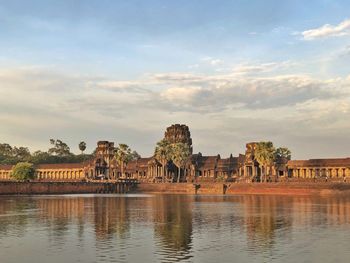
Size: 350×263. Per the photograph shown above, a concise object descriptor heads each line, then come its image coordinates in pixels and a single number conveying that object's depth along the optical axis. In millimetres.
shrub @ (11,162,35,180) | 130875
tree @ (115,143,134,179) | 153125
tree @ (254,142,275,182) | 128000
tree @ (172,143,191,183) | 147125
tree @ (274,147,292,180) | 140750
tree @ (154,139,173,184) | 149875
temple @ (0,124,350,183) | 133500
